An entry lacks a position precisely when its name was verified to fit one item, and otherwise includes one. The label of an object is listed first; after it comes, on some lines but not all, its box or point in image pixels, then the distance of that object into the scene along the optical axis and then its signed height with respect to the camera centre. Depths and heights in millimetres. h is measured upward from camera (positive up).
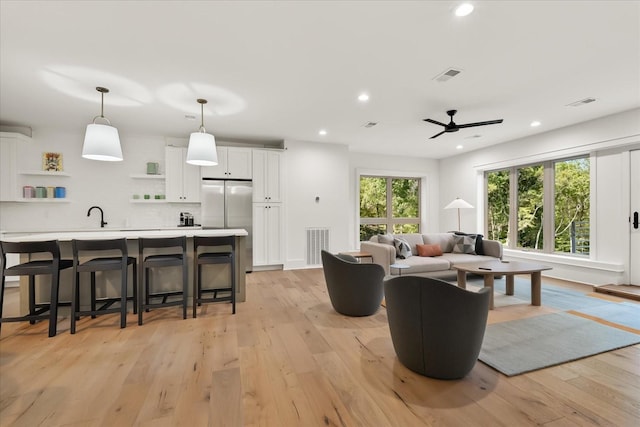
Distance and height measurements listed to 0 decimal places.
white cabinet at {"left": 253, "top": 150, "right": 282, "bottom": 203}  5848 +706
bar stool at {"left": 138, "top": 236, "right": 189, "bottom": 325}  3148 -525
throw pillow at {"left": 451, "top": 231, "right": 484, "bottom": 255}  5301 -578
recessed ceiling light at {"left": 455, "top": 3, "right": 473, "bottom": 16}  2141 +1486
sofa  4578 -647
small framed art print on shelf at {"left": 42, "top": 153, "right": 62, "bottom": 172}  5117 +841
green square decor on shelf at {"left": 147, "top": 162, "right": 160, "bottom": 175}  5531 +802
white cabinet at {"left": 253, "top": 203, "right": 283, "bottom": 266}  5824 -425
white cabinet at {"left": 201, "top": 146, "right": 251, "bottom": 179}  5586 +890
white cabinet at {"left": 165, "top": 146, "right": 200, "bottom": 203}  5492 +628
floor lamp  5992 +185
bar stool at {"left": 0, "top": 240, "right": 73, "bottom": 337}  2777 -534
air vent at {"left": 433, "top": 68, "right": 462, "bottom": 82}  3162 +1501
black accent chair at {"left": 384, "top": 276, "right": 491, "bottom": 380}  1968 -744
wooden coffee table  3611 -698
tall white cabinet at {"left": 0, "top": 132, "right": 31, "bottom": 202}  4719 +720
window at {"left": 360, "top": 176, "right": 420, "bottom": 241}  7664 +200
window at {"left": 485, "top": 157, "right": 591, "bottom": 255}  5285 +150
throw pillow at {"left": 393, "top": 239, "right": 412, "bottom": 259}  4953 -601
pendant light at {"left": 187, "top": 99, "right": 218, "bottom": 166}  3664 +765
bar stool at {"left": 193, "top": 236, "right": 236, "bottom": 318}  3391 -522
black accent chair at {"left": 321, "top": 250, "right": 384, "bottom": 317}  3217 -793
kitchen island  3209 -449
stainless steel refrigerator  5516 +126
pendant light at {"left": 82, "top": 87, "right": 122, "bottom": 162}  3236 +747
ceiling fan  4139 +1249
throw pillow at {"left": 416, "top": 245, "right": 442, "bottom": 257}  5117 -634
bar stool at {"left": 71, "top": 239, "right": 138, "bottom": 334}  2926 -537
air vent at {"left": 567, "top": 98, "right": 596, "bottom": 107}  3988 +1526
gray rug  2316 -1136
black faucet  5309 -51
